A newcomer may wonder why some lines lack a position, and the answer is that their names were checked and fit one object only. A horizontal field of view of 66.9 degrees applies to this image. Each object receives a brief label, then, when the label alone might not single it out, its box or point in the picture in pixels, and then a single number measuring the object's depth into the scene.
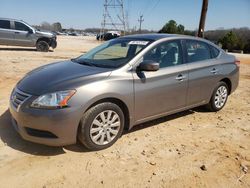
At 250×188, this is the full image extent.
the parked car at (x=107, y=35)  28.92
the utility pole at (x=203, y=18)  11.07
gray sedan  2.40
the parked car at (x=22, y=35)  10.95
